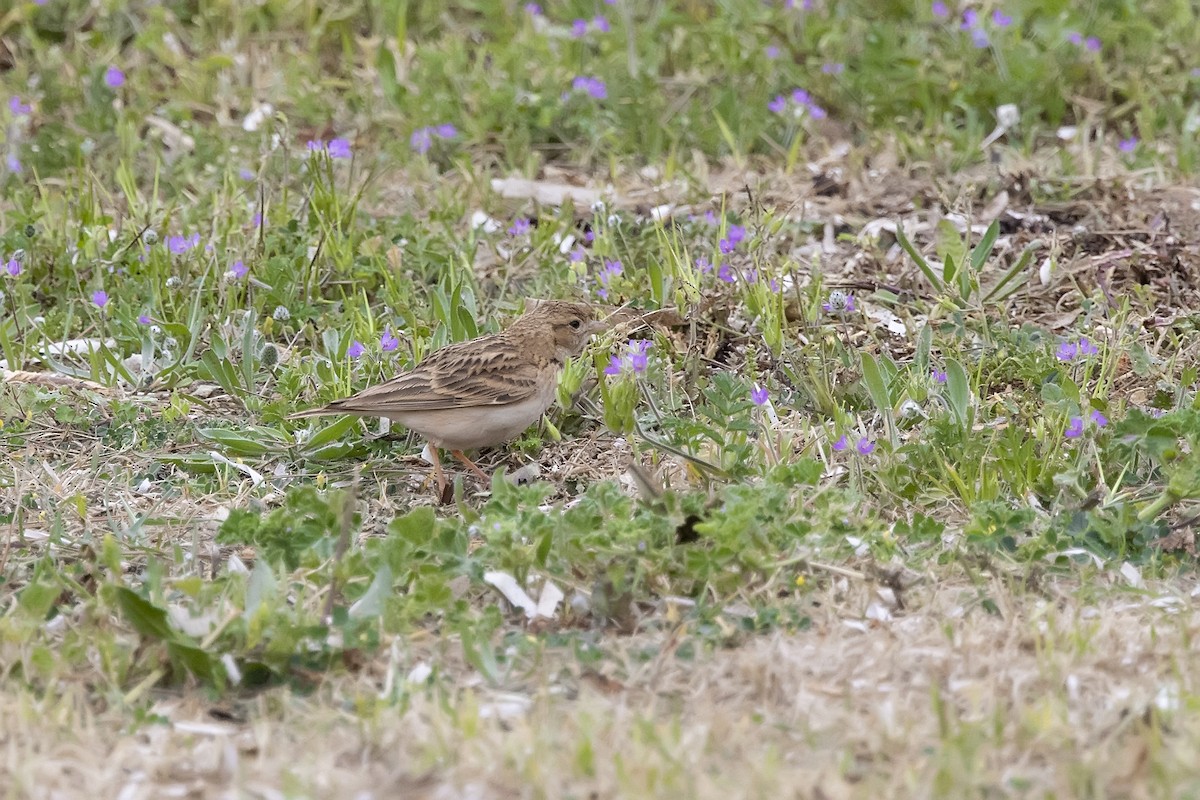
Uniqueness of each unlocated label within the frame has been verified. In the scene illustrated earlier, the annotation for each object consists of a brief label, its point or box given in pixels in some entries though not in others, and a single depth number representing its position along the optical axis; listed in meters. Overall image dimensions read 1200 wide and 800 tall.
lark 11.51
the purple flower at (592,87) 17.42
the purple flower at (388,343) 12.77
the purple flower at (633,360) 11.23
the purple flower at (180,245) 14.23
